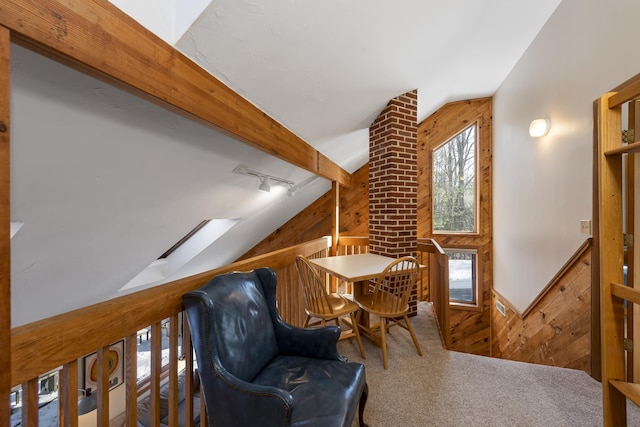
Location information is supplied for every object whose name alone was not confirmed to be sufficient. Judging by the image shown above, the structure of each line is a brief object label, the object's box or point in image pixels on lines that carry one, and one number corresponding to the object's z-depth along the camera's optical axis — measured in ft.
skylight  11.88
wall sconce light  9.77
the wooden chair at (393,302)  7.37
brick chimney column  10.67
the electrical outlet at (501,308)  12.72
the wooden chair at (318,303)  7.48
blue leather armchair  3.68
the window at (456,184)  15.88
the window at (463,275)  15.44
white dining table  7.44
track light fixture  7.78
